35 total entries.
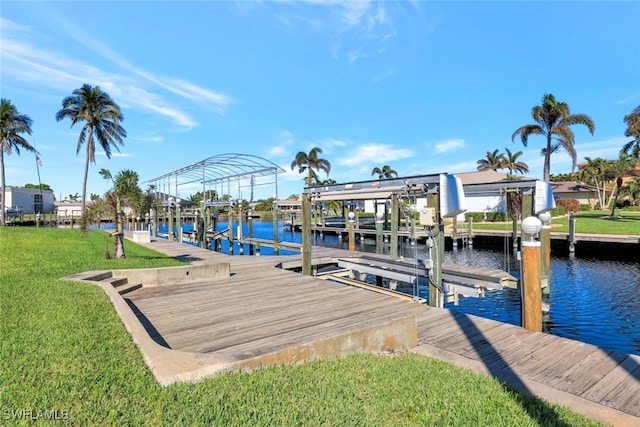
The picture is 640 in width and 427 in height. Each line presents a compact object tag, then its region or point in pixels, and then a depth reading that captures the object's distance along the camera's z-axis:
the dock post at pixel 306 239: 10.39
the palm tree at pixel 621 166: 44.66
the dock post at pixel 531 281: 5.46
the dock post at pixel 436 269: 6.92
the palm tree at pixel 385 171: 55.79
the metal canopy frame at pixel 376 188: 7.30
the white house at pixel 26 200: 58.66
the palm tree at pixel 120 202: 11.02
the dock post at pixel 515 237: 21.01
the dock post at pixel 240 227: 22.19
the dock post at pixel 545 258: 9.06
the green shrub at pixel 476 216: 34.36
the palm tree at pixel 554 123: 26.69
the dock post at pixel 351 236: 18.07
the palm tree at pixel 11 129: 32.88
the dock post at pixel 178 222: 24.62
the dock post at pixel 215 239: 28.45
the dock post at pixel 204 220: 22.52
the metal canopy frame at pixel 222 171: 17.66
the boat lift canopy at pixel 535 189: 7.82
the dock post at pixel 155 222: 32.43
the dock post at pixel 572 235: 19.15
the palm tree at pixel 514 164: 58.72
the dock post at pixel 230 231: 23.03
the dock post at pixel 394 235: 11.85
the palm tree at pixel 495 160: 60.78
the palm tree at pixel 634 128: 27.84
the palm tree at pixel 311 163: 50.06
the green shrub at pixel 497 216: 33.38
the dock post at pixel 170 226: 27.50
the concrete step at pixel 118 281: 7.32
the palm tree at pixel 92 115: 31.98
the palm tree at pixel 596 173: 48.94
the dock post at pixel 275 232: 19.25
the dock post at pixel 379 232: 15.15
